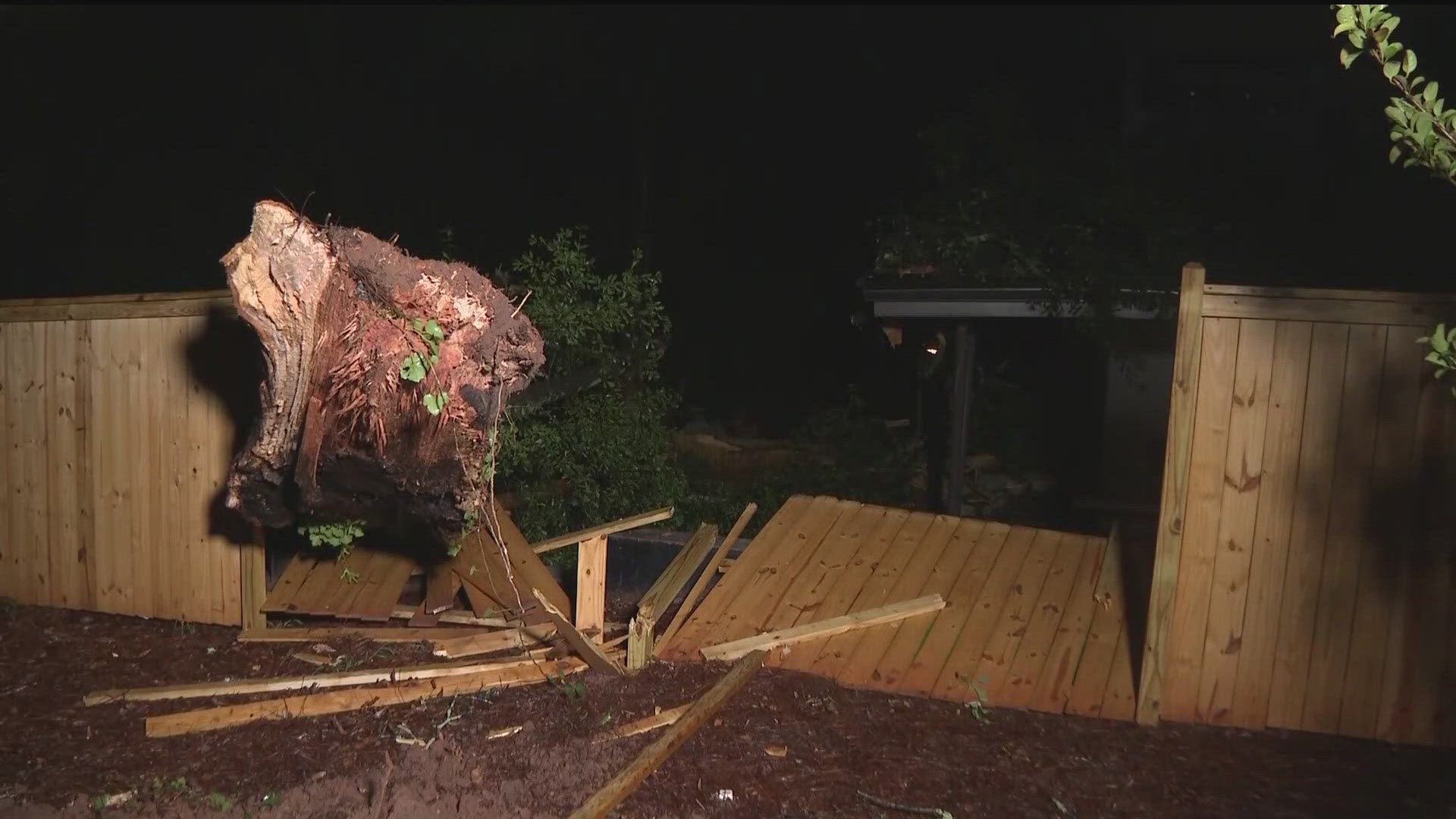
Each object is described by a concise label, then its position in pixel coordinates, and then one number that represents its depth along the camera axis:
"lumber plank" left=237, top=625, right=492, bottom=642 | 6.48
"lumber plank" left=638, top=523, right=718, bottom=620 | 6.47
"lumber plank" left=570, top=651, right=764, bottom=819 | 4.16
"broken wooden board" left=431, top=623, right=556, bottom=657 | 6.13
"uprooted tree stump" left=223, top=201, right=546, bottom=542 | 4.94
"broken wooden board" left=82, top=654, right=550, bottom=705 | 5.61
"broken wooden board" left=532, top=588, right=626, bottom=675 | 5.67
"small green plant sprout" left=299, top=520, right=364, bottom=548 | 6.53
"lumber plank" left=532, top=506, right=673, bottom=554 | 6.91
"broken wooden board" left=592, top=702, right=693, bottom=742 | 4.89
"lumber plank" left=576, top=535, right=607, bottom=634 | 6.43
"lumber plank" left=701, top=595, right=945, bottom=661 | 5.77
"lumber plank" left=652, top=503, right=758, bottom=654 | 6.08
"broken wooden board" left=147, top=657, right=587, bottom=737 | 5.20
